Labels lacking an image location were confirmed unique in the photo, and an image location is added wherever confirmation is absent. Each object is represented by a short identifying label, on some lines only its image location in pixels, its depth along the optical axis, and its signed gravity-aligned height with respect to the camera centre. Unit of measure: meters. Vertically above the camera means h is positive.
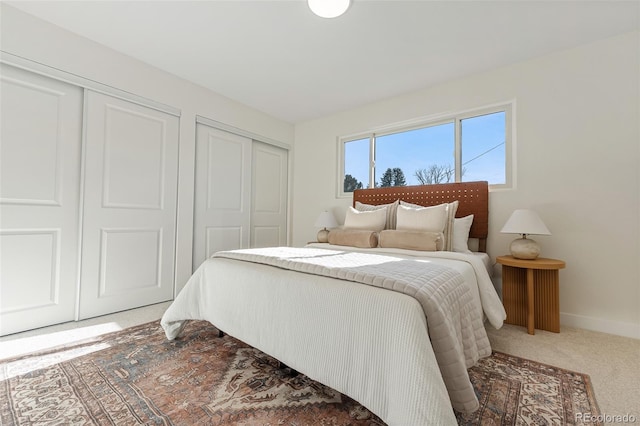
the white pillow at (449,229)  2.39 -0.09
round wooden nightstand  2.09 -0.59
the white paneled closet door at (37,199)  1.94 +0.11
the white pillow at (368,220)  2.79 -0.02
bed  0.91 -0.46
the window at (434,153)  2.73 +0.80
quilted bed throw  0.98 -0.30
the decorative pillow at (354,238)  2.58 -0.20
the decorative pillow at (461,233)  2.44 -0.12
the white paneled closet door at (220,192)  3.15 +0.30
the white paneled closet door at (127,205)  2.31 +0.09
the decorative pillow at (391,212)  2.85 +0.08
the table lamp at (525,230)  2.10 -0.07
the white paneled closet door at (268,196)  3.81 +0.31
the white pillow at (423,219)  2.40 +0.01
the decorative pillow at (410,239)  2.23 -0.18
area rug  1.14 -0.86
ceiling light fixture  1.81 +1.46
